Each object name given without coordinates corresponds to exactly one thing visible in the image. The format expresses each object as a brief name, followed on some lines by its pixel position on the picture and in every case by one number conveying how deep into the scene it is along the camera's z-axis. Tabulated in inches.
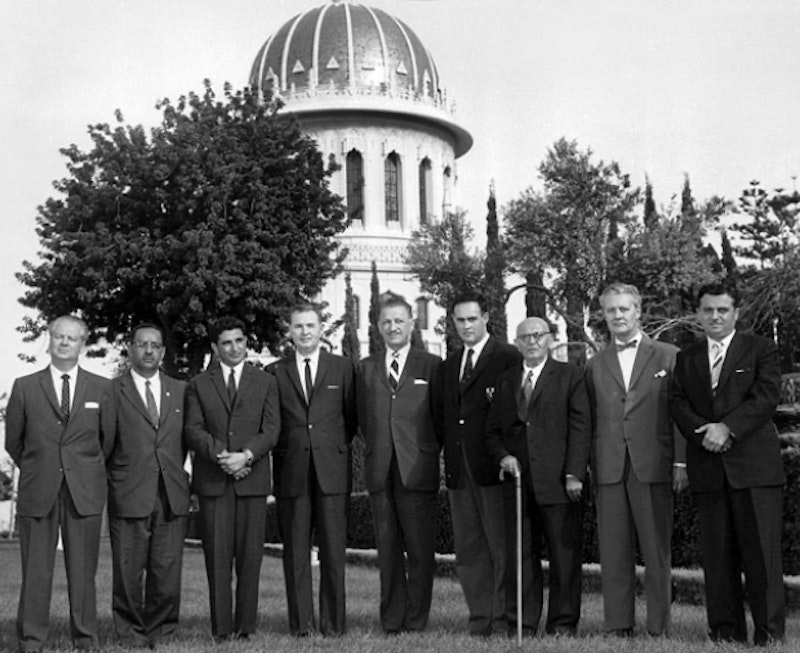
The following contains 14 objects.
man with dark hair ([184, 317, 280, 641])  379.9
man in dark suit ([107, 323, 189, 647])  372.8
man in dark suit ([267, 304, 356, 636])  384.2
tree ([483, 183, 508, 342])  1779.0
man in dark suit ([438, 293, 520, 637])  379.9
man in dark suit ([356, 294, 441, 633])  386.3
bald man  370.6
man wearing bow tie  366.6
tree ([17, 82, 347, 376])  1251.2
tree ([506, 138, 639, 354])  1542.8
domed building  2625.5
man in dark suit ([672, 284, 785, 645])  347.3
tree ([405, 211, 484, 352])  1852.9
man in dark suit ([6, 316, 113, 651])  358.6
